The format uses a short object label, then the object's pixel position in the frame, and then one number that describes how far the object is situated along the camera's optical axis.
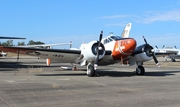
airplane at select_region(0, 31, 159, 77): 16.61
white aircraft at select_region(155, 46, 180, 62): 53.47
